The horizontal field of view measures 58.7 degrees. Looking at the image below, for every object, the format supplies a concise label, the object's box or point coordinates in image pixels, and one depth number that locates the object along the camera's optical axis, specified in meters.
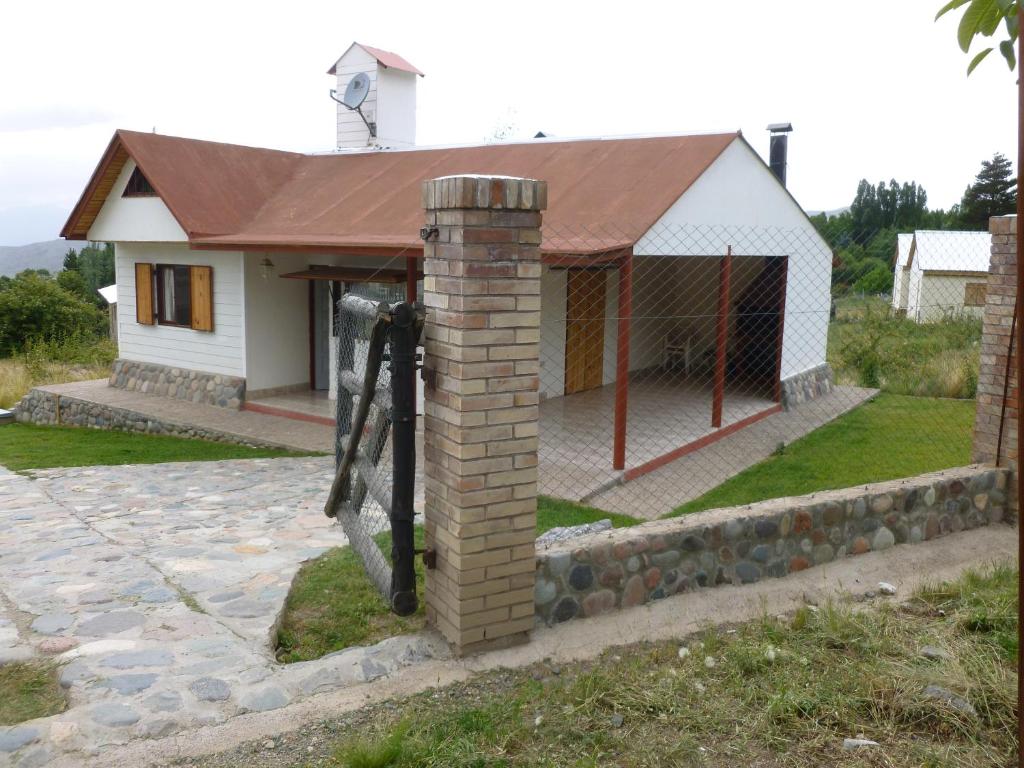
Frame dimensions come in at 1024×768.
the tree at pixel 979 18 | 2.24
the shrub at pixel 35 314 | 25.77
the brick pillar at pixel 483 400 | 4.02
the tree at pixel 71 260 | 45.96
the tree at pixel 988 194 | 43.47
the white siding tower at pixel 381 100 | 17.22
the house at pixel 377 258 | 11.87
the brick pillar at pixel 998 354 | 6.70
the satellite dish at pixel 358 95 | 17.09
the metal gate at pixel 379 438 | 4.17
